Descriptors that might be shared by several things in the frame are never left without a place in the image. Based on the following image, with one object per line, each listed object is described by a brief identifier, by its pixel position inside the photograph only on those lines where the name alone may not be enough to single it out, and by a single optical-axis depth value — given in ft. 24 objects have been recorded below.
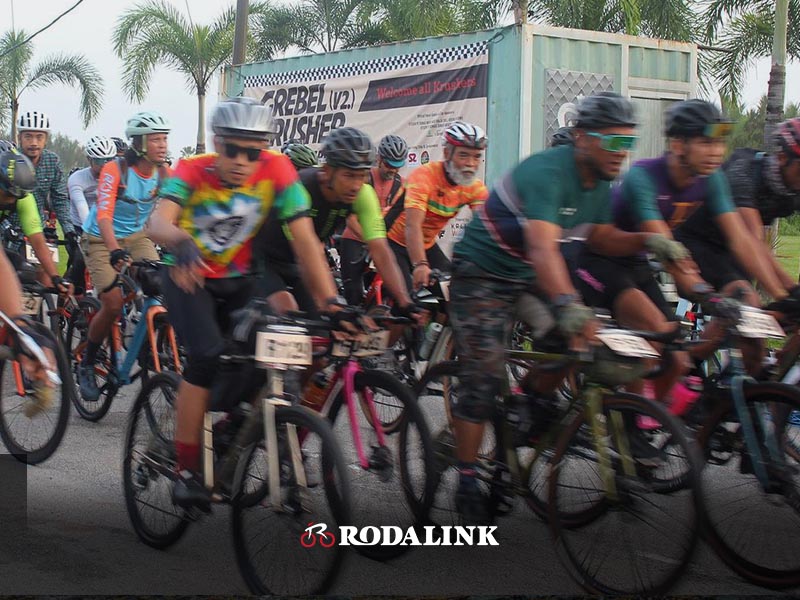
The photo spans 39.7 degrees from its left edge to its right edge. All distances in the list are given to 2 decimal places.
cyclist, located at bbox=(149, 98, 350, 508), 15.30
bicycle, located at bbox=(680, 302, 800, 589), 14.26
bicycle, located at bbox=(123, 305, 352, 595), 13.32
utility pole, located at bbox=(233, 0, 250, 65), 65.78
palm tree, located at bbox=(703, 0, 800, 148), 67.36
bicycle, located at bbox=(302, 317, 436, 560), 15.84
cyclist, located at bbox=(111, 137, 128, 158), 37.63
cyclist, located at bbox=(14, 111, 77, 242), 34.32
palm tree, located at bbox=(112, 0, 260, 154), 100.78
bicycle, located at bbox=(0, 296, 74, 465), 21.17
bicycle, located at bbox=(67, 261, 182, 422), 24.13
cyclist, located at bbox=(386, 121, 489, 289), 24.30
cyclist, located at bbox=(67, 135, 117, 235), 34.17
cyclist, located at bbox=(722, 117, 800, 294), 19.21
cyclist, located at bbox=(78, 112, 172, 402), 25.81
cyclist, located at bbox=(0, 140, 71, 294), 22.26
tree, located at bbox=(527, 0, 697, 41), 72.59
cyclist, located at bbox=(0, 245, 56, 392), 16.10
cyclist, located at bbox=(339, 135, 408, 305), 28.81
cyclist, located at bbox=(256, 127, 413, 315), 18.15
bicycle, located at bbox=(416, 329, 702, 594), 13.29
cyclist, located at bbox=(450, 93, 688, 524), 14.84
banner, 45.42
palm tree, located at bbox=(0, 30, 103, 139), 114.42
